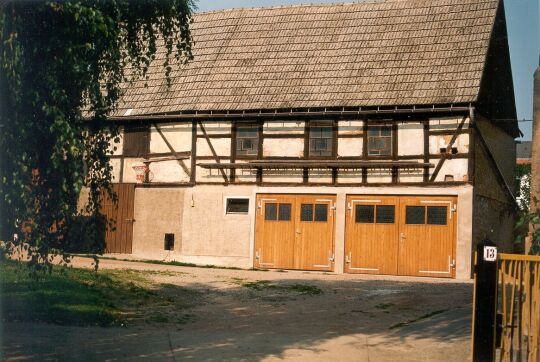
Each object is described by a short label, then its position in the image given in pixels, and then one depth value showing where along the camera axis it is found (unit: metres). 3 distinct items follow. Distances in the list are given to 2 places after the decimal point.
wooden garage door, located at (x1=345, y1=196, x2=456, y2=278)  20.97
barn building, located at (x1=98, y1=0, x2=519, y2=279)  21.27
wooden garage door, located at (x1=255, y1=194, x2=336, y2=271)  22.14
